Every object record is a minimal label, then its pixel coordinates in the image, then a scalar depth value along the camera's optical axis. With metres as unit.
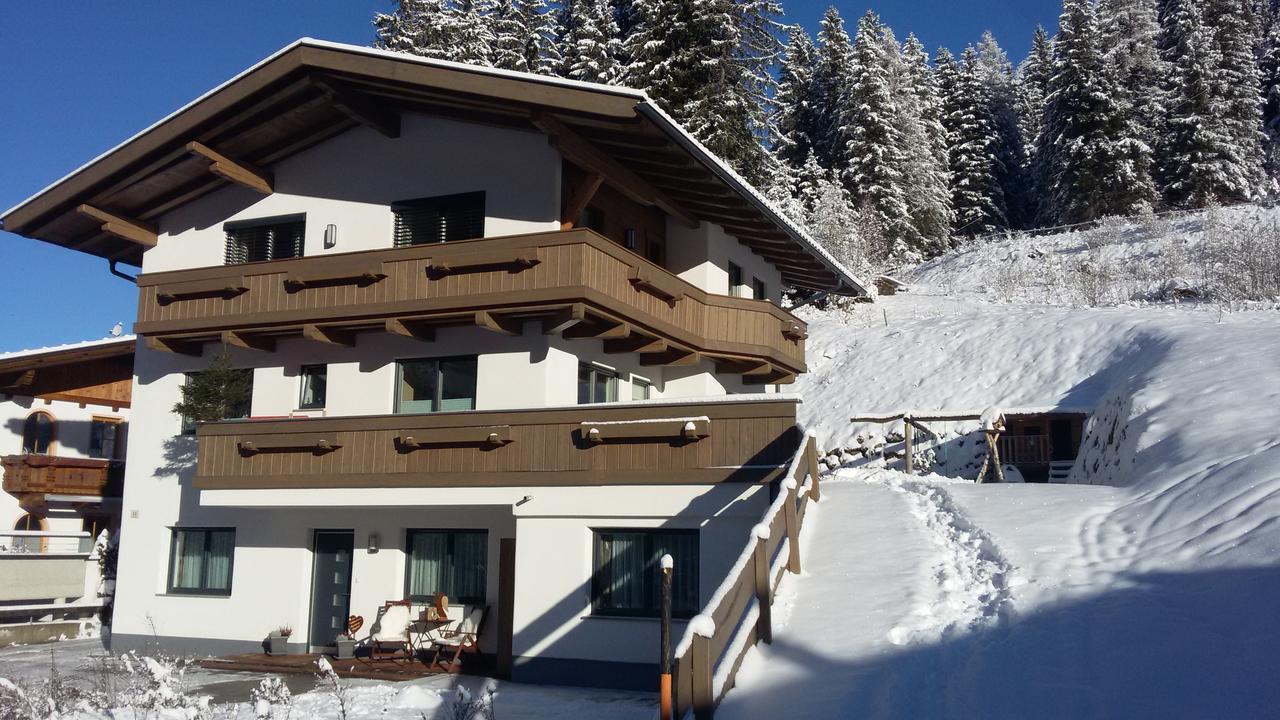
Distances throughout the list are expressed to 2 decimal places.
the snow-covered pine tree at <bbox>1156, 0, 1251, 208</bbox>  54.16
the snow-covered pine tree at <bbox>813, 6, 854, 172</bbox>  57.44
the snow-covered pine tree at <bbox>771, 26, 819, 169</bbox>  62.19
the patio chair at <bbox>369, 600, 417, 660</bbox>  17.45
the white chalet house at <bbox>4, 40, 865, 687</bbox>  16.11
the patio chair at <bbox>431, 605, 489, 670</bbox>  16.95
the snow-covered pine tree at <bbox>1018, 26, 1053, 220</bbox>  71.50
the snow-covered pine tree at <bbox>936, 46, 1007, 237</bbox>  66.25
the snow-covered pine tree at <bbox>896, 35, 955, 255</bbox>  57.88
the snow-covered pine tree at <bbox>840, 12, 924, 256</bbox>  54.22
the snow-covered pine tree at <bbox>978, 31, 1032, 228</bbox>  71.25
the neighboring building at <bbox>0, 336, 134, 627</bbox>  22.19
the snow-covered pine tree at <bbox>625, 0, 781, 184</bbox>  34.31
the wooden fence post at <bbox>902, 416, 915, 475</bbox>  22.20
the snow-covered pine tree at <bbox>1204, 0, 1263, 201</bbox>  55.06
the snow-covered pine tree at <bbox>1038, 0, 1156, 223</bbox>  54.31
